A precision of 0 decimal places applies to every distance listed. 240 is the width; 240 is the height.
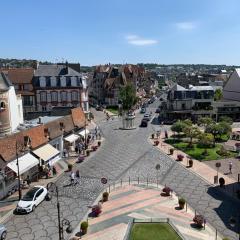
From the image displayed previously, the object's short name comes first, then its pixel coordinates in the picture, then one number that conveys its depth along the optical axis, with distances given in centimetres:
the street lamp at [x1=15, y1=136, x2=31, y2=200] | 2698
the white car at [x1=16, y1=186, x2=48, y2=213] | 2205
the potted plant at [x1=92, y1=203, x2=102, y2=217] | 2148
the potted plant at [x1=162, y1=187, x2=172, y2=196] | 2470
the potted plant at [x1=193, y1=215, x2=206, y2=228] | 1961
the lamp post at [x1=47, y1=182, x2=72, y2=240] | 1823
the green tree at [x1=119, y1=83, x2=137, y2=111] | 7354
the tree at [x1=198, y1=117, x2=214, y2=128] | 4552
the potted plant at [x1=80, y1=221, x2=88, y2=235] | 1899
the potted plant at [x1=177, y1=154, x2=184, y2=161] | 3434
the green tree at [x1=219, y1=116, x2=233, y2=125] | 4690
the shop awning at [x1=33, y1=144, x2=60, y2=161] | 2962
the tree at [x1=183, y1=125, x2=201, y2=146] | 4123
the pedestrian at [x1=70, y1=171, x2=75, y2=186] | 2762
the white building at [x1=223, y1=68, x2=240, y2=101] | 6228
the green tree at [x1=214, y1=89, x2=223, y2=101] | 7081
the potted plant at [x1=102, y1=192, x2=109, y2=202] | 2376
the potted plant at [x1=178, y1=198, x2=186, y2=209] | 2218
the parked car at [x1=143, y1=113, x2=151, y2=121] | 5912
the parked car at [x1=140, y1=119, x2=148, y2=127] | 5568
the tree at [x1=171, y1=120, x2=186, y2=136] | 4338
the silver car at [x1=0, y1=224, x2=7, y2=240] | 1858
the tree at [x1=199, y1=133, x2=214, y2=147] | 3935
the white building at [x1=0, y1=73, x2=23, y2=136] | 3230
